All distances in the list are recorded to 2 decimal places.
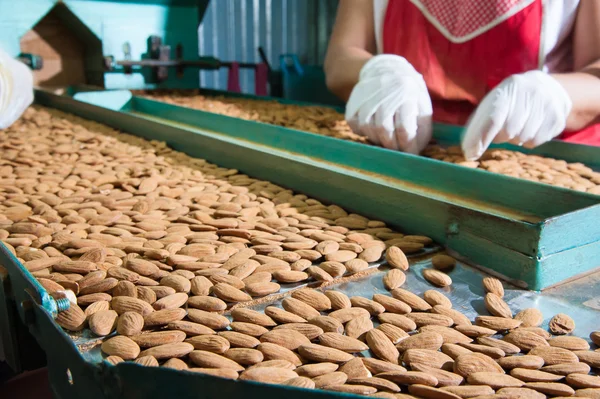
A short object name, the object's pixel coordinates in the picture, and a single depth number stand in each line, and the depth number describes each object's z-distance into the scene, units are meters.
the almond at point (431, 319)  0.29
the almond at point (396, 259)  0.35
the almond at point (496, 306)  0.29
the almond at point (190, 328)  0.27
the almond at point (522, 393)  0.23
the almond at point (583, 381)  0.23
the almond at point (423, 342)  0.27
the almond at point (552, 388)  0.23
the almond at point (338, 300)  0.30
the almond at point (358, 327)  0.28
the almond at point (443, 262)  0.35
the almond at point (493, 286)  0.32
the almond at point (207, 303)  0.30
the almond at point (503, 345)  0.27
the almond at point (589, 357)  0.25
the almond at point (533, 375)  0.24
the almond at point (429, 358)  0.25
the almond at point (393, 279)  0.33
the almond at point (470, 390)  0.23
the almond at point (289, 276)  0.33
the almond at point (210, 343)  0.26
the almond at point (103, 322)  0.27
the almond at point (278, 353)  0.26
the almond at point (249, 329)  0.27
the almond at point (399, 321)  0.28
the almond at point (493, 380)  0.24
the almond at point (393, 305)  0.30
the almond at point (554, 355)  0.26
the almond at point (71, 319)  0.27
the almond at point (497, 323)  0.28
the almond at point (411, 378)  0.23
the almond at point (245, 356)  0.25
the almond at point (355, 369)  0.24
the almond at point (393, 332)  0.27
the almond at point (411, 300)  0.30
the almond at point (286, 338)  0.27
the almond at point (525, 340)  0.27
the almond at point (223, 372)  0.24
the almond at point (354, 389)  0.23
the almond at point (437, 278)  0.33
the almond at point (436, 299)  0.31
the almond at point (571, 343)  0.26
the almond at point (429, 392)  0.22
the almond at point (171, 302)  0.29
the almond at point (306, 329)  0.28
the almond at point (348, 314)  0.29
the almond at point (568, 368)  0.25
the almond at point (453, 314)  0.29
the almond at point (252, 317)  0.28
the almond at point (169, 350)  0.25
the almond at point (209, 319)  0.28
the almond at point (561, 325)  0.28
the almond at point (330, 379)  0.24
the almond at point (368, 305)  0.30
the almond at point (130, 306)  0.29
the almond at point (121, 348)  0.25
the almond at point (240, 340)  0.27
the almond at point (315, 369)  0.25
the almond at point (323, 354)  0.26
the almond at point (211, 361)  0.25
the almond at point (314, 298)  0.30
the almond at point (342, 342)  0.27
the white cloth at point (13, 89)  0.79
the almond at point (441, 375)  0.24
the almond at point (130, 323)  0.27
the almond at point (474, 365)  0.25
